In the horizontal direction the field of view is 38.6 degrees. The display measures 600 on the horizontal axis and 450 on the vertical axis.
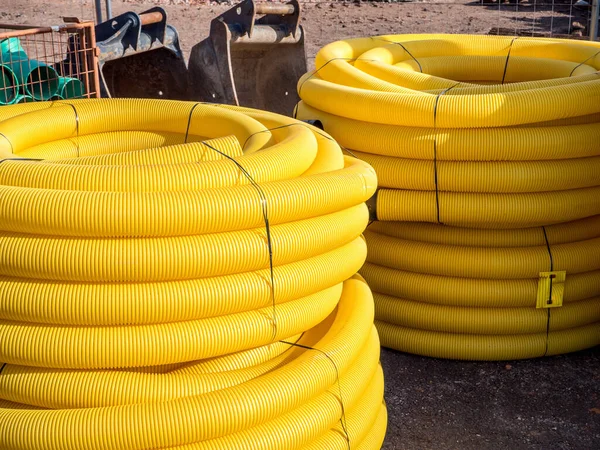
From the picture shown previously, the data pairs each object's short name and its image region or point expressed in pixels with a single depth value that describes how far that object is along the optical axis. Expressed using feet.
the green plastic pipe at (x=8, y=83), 23.73
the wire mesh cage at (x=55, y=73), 23.91
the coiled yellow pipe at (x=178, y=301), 11.57
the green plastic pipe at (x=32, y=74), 24.59
